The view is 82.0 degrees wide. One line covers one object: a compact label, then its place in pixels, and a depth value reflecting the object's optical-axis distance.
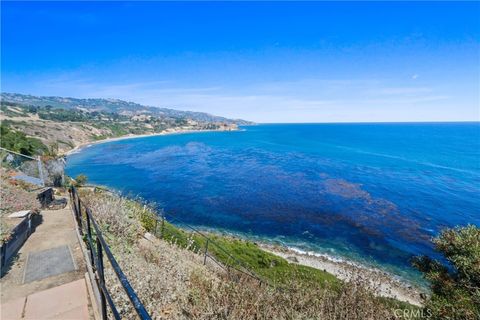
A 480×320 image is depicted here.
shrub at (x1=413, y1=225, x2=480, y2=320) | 7.83
